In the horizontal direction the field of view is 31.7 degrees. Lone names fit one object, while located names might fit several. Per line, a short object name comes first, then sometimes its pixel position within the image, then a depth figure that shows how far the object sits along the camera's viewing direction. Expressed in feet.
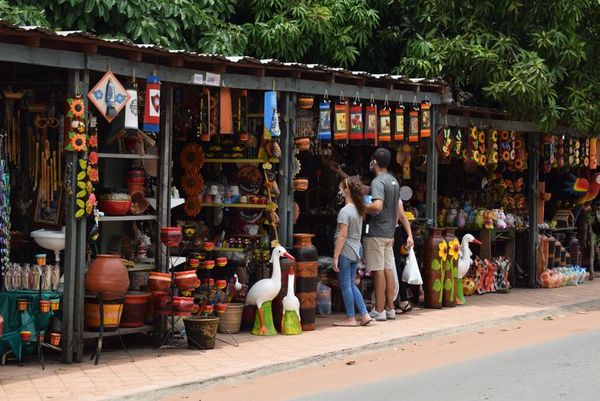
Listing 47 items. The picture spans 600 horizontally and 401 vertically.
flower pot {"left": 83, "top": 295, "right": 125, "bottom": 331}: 34.01
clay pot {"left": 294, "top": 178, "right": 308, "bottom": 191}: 43.70
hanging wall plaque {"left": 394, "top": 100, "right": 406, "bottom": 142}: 47.39
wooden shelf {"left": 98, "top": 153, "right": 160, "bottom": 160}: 34.71
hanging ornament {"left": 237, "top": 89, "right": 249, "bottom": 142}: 41.19
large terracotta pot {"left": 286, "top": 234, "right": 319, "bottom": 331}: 40.86
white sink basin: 34.06
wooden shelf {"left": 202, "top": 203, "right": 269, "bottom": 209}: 43.01
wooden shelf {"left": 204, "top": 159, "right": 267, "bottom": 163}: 42.60
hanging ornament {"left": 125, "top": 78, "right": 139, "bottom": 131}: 34.19
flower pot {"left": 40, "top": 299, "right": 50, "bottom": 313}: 32.81
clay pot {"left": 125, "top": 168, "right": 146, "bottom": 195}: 37.17
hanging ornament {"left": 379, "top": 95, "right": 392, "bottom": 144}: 46.50
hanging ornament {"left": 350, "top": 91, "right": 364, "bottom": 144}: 44.93
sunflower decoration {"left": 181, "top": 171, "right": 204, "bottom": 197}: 43.83
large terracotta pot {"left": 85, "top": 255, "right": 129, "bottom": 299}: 33.76
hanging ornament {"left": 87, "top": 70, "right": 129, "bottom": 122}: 32.94
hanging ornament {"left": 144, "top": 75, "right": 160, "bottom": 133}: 34.71
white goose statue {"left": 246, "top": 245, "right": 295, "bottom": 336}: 39.24
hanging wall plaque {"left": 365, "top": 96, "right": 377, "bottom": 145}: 45.57
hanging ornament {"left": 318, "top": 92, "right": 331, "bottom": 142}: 43.57
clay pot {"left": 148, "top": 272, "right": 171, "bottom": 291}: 35.60
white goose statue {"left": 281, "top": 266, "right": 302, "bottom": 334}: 39.73
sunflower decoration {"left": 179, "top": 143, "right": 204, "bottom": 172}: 43.68
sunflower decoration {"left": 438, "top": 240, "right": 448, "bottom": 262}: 47.80
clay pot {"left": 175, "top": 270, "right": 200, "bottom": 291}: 36.04
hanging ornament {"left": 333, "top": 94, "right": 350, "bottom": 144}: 44.21
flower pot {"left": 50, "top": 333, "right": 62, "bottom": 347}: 33.14
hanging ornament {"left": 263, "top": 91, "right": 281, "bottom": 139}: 40.16
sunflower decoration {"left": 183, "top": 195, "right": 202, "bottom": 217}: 43.86
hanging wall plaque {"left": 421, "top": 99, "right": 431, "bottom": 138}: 48.67
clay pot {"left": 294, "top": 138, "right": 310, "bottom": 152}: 42.75
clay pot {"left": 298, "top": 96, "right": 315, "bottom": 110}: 42.42
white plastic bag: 45.80
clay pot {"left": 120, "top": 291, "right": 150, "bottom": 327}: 35.24
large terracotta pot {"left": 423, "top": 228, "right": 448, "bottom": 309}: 47.75
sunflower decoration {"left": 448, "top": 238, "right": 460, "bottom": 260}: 48.47
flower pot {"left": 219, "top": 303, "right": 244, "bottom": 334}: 39.99
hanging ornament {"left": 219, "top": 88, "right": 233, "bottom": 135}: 38.81
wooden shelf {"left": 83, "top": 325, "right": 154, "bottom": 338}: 33.73
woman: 41.47
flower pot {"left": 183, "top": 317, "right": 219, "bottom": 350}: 36.09
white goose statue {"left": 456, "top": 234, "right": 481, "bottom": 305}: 50.01
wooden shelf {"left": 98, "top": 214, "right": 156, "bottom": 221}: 34.82
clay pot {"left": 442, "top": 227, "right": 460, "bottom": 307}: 48.60
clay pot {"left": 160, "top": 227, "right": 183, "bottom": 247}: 35.88
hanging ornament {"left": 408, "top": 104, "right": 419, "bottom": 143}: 48.44
